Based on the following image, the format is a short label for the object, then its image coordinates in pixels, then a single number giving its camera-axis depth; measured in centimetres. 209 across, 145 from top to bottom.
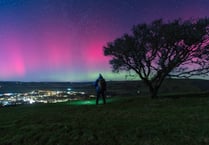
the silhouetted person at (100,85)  1177
